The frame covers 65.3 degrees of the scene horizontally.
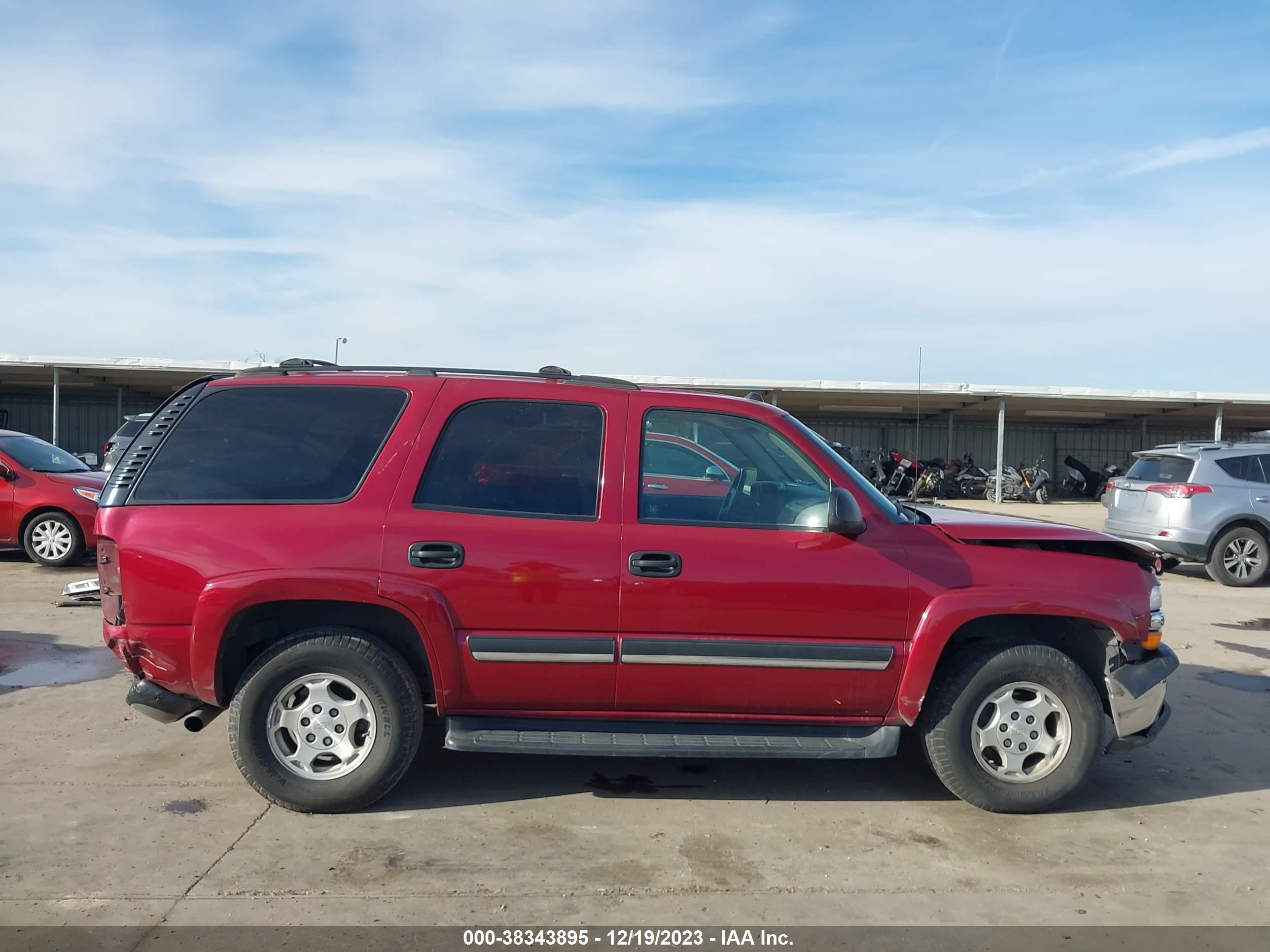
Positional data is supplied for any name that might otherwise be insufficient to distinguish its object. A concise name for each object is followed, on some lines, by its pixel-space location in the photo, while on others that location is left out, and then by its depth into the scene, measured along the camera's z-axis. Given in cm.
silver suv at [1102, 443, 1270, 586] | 1163
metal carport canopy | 2328
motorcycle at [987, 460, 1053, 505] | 2620
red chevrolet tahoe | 427
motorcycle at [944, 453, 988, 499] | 2642
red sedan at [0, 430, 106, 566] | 1096
